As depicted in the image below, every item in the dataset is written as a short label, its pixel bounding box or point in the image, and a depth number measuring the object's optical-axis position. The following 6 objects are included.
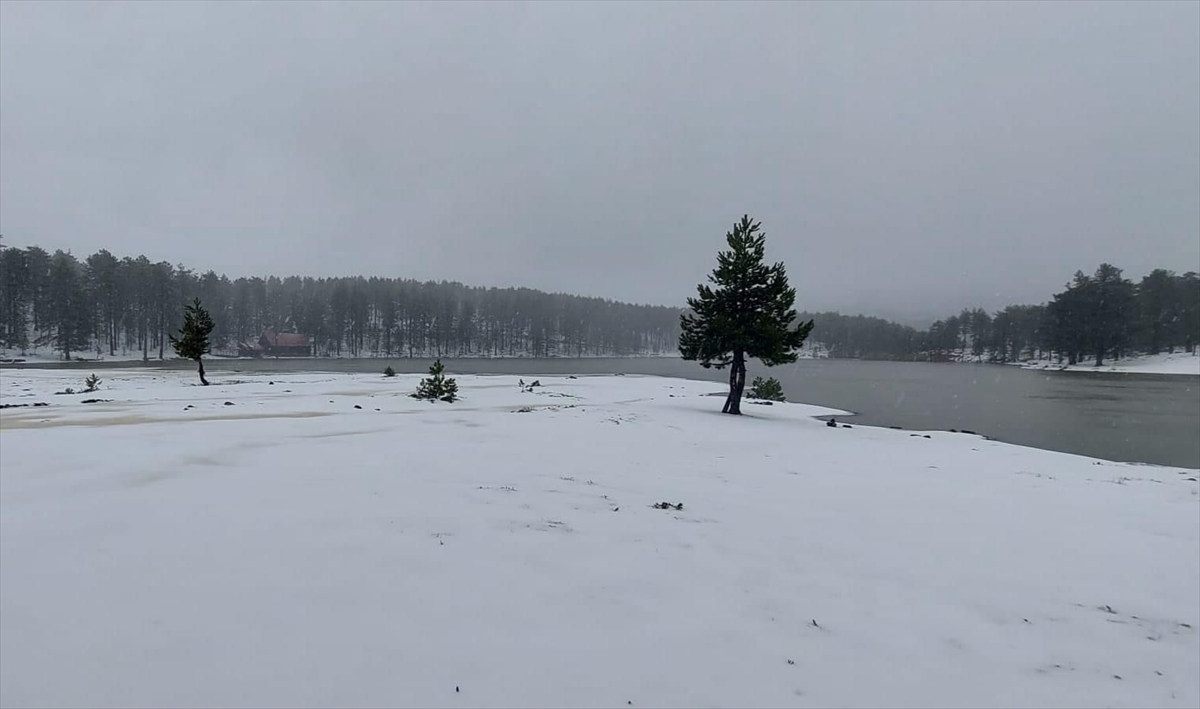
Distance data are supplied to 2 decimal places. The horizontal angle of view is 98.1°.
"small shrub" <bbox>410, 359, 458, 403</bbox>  22.28
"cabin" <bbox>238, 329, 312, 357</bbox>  95.99
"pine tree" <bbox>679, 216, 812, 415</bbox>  22.91
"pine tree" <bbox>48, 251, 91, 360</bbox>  66.69
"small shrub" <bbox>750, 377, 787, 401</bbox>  33.88
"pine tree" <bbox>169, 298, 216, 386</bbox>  30.73
